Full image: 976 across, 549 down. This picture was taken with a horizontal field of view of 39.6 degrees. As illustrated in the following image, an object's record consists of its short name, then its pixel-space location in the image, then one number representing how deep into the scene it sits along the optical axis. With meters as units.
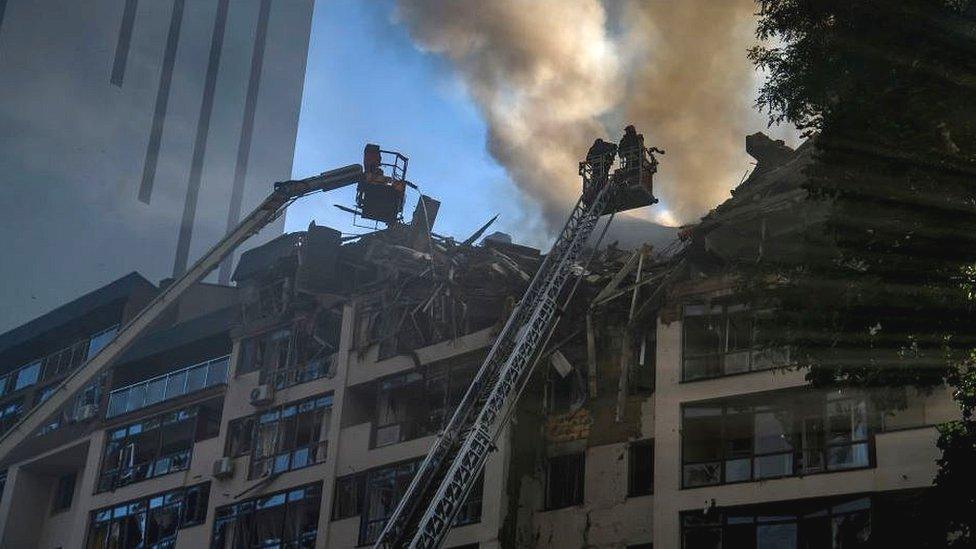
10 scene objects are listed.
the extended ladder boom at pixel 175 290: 38.25
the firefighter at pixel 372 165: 42.44
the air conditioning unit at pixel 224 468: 44.16
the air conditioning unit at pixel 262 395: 44.09
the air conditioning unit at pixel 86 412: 50.25
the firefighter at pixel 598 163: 36.56
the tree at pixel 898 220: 18.47
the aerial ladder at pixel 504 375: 30.39
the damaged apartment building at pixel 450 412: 31.47
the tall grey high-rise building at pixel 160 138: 94.19
